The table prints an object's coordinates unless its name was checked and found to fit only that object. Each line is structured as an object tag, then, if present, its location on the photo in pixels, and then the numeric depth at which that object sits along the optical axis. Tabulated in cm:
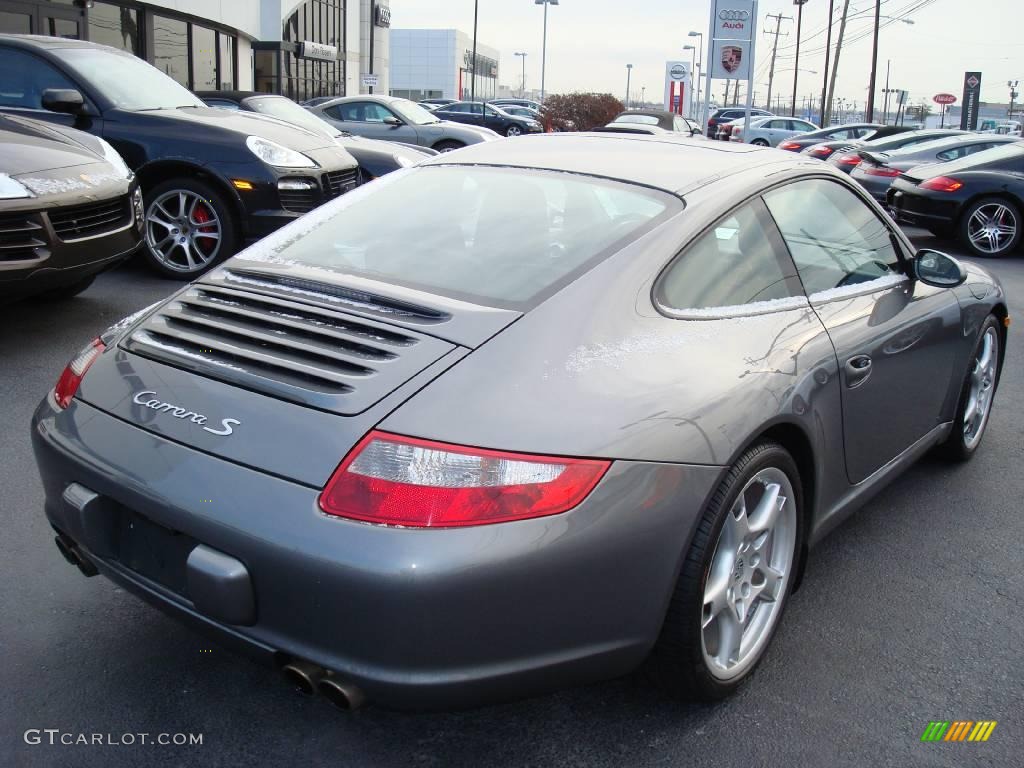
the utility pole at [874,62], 4534
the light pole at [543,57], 6831
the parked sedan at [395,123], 1694
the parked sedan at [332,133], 980
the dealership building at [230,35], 1962
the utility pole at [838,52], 5481
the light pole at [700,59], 8222
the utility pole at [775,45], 9412
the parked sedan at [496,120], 3573
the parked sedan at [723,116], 4368
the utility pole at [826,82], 5684
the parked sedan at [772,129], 3300
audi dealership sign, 1838
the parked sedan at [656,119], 1998
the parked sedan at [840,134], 2198
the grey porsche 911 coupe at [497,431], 193
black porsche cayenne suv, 720
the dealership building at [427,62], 10444
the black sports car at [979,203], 1116
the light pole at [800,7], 6506
